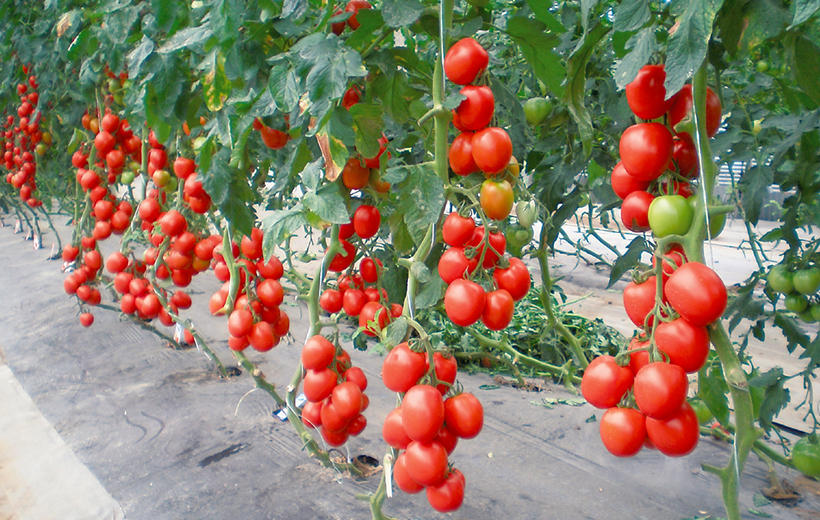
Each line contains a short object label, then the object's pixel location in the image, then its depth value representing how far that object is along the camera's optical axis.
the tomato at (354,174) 0.85
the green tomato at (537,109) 1.13
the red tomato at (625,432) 0.51
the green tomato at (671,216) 0.49
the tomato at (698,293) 0.43
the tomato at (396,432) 0.68
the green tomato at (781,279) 1.30
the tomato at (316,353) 0.92
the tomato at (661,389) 0.46
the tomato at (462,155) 0.73
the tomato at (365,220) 0.85
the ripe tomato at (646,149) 0.51
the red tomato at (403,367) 0.64
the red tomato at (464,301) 0.67
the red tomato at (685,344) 0.46
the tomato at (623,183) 0.57
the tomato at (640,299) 0.51
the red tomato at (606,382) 0.53
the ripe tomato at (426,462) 0.64
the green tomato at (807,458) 1.29
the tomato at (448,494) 0.69
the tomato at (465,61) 0.68
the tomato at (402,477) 0.68
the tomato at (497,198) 0.71
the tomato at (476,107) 0.68
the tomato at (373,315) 0.95
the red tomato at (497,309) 0.71
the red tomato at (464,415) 0.67
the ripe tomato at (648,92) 0.52
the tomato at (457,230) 0.74
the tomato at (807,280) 1.26
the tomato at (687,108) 0.53
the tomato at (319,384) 0.93
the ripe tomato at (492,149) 0.67
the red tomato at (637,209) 0.54
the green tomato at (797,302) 1.33
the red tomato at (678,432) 0.49
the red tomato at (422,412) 0.62
